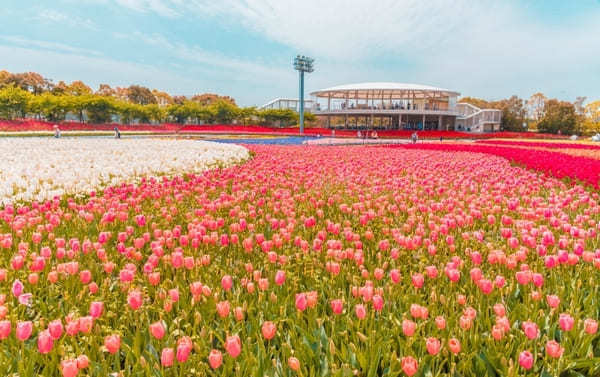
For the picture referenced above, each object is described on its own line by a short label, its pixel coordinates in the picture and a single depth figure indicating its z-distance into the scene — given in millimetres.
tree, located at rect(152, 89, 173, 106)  114250
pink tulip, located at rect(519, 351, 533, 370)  1706
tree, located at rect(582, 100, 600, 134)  72812
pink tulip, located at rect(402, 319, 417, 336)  1948
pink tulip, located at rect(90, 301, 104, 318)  2122
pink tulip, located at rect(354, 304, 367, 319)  2158
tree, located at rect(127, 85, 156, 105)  92062
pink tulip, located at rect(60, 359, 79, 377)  1610
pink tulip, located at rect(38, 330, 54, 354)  1772
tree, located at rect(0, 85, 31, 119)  52122
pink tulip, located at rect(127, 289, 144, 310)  2189
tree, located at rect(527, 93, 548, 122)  101812
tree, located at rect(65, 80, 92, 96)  81088
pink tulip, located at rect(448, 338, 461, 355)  1900
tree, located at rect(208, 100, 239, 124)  72344
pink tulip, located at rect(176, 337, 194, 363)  1734
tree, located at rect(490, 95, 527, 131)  77000
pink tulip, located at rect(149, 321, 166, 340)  1922
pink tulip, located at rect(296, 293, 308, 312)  2178
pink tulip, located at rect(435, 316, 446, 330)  2066
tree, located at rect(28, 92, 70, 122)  54969
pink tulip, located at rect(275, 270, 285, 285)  2527
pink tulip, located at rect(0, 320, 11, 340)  1910
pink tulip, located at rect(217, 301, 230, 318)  2160
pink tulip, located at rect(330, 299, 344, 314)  2197
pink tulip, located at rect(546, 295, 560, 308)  2225
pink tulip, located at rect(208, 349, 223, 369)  1735
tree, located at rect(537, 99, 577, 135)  71875
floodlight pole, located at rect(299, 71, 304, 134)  54778
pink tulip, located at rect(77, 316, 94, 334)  2012
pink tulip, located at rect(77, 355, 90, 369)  1774
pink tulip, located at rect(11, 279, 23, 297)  2417
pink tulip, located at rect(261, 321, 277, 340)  1934
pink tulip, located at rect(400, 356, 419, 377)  1679
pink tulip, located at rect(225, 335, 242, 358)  1781
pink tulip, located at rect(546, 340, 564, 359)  1806
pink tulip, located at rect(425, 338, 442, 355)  1820
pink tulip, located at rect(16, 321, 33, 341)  1851
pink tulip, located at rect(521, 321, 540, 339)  1887
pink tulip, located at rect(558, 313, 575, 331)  1986
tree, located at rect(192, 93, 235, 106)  102256
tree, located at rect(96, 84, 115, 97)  96125
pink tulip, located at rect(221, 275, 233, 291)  2492
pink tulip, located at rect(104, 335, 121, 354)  1832
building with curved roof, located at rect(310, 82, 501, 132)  63531
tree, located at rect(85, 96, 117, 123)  59494
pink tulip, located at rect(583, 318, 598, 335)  1968
